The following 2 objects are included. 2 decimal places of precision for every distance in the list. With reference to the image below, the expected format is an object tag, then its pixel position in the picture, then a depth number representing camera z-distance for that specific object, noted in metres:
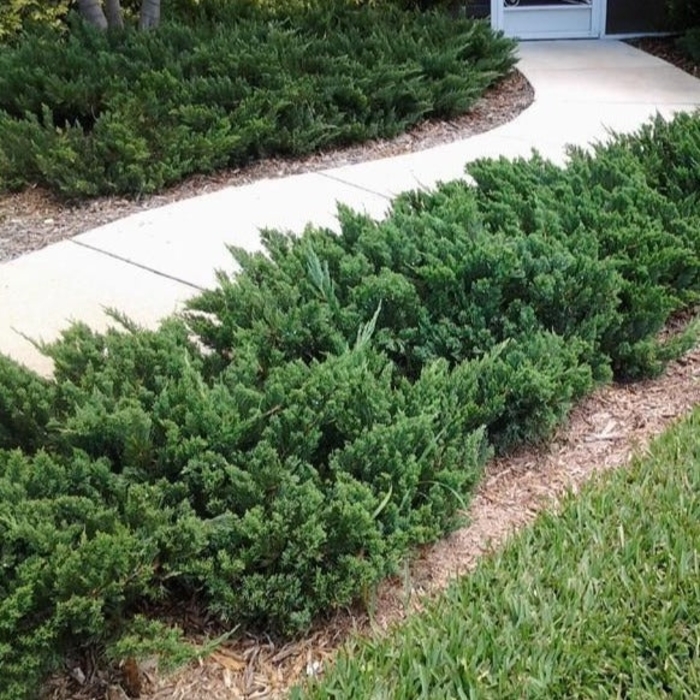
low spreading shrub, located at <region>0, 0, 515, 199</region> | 4.93
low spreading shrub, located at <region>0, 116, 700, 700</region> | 2.21
